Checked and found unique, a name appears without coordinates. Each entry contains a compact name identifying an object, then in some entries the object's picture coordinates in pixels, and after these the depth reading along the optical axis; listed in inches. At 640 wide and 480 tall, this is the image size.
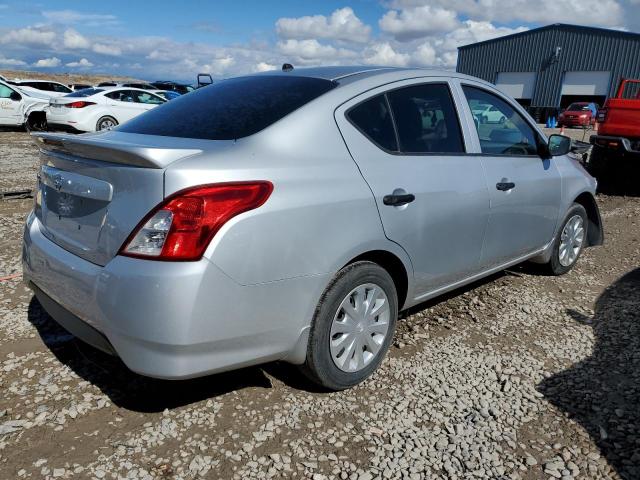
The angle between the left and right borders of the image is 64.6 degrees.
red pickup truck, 328.2
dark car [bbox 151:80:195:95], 1093.6
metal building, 1267.2
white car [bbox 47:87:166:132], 534.9
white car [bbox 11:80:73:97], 727.1
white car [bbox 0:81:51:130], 606.9
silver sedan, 81.4
